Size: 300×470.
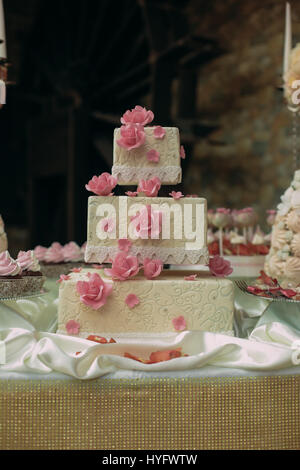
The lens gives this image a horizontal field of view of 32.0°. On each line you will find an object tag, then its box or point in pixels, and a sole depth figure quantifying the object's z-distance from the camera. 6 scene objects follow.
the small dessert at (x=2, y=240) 1.84
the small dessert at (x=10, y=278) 1.63
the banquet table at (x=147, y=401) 1.30
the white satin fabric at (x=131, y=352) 1.29
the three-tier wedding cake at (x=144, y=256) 1.55
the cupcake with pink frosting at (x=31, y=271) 1.71
